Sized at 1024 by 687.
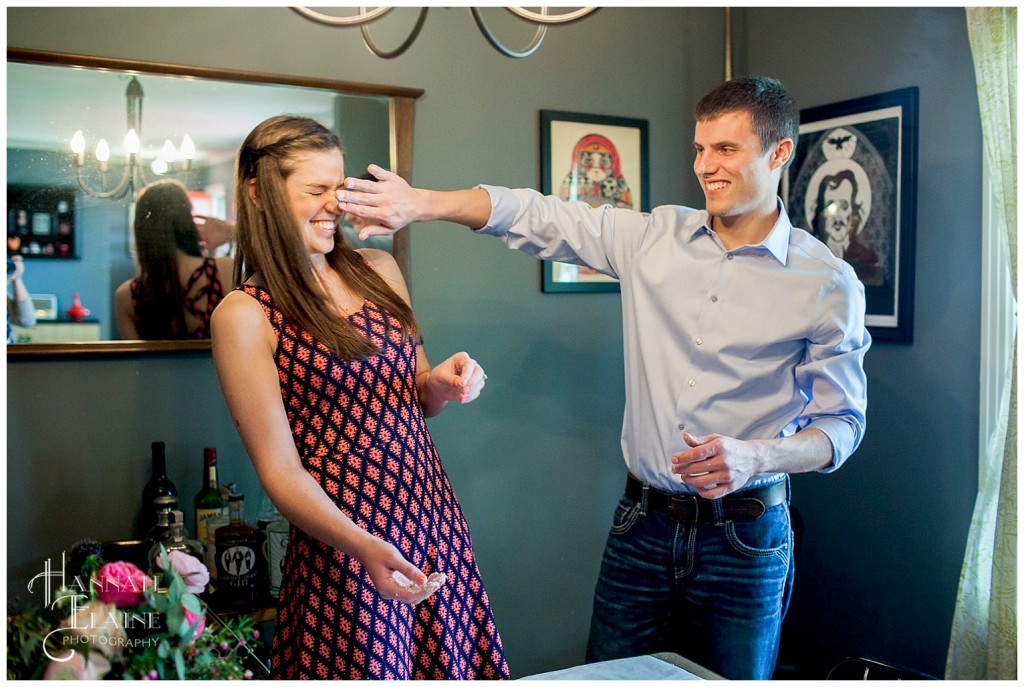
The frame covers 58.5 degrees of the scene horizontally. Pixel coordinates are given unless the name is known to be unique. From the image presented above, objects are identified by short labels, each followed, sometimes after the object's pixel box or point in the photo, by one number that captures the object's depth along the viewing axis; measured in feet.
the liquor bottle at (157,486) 7.65
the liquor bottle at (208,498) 7.77
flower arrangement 3.22
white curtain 7.66
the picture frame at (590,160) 9.69
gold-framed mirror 7.38
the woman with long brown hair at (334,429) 5.04
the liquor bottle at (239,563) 7.51
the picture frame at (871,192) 8.96
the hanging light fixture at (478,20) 4.43
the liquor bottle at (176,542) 7.15
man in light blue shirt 6.18
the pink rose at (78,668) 3.16
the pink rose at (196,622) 3.30
